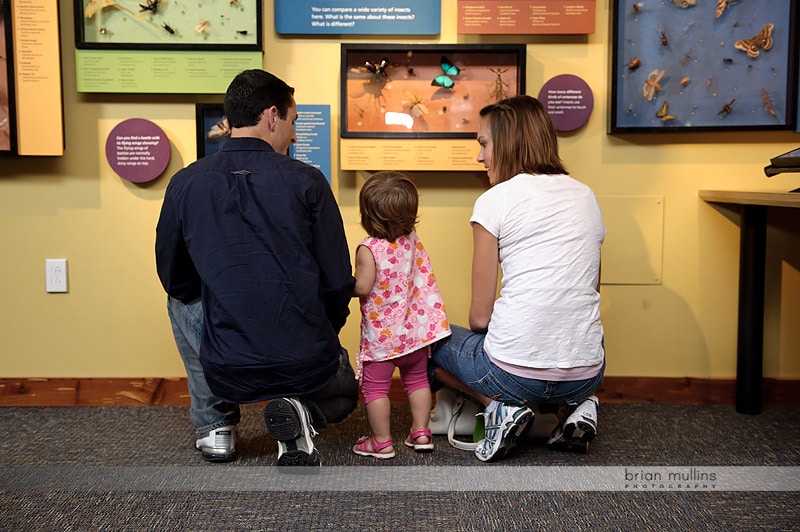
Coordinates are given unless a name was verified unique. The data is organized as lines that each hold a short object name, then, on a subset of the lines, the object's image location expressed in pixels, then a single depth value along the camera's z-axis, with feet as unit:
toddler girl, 7.89
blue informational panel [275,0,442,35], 9.27
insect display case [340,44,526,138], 9.28
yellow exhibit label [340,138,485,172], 9.29
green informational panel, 9.23
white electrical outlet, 9.66
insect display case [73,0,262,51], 9.16
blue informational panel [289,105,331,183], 9.45
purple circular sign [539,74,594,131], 9.40
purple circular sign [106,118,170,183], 9.41
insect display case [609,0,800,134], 9.22
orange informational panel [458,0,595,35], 9.23
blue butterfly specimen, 9.27
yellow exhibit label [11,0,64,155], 9.12
